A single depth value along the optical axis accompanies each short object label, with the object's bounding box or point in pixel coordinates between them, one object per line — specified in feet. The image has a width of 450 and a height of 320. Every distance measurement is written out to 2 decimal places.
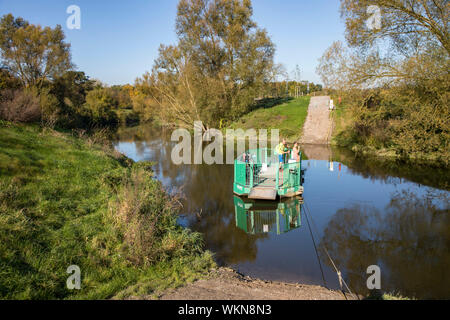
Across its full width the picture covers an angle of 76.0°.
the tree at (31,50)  86.74
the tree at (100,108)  149.93
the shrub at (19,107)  55.36
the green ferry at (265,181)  39.78
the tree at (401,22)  50.70
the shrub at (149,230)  22.40
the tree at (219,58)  108.68
